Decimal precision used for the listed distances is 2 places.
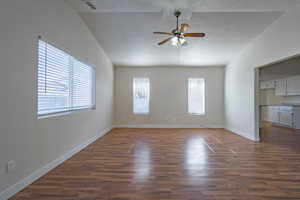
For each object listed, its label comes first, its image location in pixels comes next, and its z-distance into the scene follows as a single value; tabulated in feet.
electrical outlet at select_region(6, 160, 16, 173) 4.81
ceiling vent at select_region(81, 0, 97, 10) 7.85
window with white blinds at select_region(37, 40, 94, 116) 6.48
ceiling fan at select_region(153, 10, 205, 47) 7.65
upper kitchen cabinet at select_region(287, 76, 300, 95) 15.74
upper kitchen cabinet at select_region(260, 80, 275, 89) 18.87
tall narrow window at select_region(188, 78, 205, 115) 16.90
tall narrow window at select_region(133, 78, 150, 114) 16.92
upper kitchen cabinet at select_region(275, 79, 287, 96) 17.27
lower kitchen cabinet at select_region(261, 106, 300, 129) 15.55
